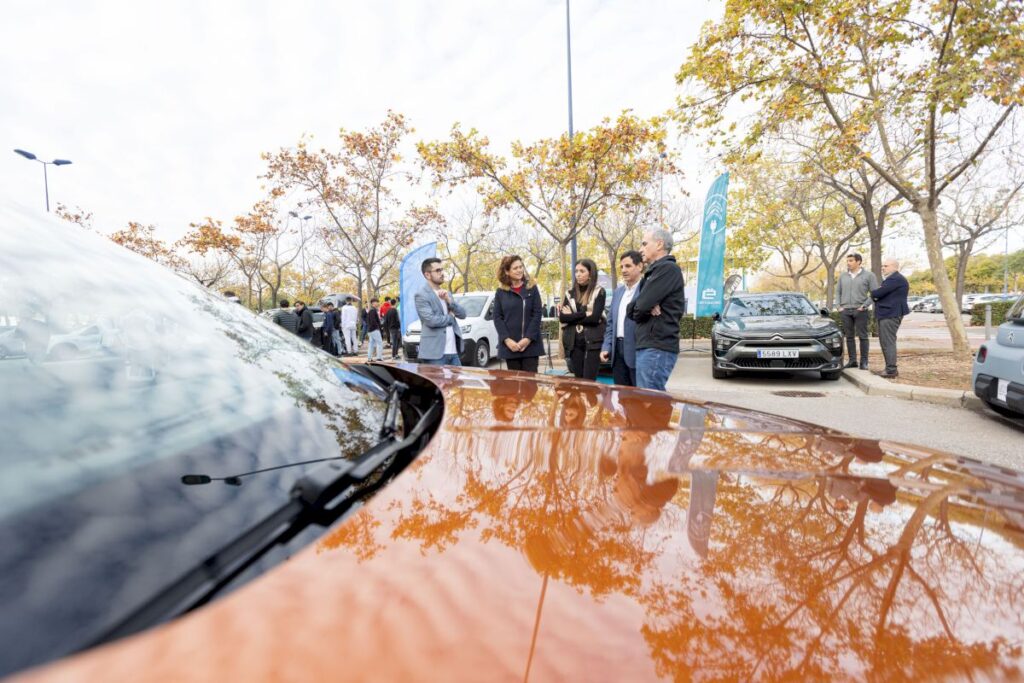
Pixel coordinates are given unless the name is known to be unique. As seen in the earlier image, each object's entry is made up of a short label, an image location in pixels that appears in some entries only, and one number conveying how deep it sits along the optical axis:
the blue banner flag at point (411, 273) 11.63
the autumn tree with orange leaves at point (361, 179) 15.80
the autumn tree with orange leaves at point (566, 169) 10.43
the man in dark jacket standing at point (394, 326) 14.32
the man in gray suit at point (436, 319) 5.40
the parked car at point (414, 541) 0.53
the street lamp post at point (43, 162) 15.38
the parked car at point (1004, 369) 4.30
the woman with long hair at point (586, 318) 5.32
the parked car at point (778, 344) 7.18
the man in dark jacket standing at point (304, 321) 12.46
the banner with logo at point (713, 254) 11.34
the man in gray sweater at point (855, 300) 7.88
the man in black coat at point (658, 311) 3.91
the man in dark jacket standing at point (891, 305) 7.16
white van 10.25
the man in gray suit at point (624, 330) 4.72
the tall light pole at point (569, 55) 12.50
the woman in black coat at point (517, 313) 5.32
